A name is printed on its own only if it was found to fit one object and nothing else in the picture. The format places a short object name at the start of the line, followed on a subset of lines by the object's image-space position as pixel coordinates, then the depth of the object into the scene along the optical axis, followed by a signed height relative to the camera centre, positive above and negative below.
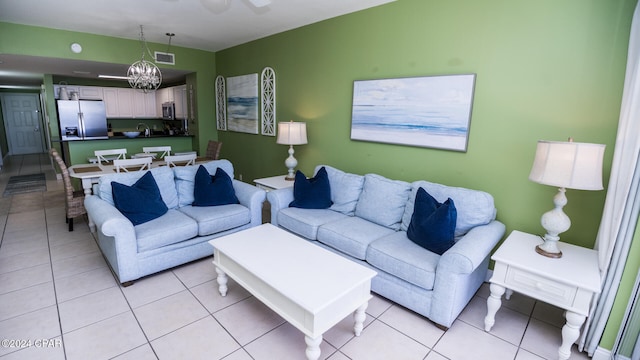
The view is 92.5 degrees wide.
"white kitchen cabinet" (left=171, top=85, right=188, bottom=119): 6.58 +0.26
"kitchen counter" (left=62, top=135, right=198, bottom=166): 4.71 -0.59
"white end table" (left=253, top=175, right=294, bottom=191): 3.79 -0.83
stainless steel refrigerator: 6.30 -0.25
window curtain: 1.73 -0.37
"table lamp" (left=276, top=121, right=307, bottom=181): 3.86 -0.20
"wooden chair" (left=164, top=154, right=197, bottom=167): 4.20 -0.64
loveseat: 2.55 -1.04
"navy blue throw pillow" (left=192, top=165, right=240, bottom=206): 3.36 -0.83
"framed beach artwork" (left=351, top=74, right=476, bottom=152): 2.74 +0.14
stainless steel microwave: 7.15 +0.01
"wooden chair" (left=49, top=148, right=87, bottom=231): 3.53 -1.11
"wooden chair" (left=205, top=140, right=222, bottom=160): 5.19 -0.62
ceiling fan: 2.45 +0.90
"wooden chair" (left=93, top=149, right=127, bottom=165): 4.21 -0.63
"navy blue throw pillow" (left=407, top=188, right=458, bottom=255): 2.32 -0.75
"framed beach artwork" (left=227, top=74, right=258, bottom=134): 5.02 +0.21
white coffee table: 1.75 -1.00
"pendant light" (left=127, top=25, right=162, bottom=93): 4.08 +0.45
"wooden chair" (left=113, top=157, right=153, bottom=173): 3.72 -0.68
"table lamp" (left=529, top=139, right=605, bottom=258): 1.82 -0.22
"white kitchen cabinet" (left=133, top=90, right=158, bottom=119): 7.89 +0.13
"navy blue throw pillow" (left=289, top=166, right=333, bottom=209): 3.32 -0.79
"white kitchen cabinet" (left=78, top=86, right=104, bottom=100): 7.08 +0.32
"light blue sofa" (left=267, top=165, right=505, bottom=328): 2.12 -0.96
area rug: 5.53 -1.56
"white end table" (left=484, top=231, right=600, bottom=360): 1.78 -0.88
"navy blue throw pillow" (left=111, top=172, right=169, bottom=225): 2.84 -0.85
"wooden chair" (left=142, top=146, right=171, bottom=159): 4.69 -0.59
